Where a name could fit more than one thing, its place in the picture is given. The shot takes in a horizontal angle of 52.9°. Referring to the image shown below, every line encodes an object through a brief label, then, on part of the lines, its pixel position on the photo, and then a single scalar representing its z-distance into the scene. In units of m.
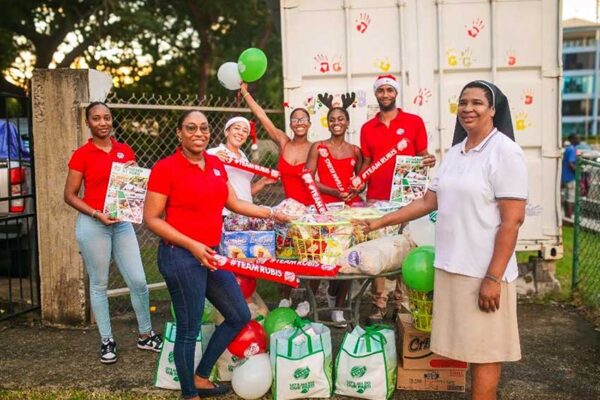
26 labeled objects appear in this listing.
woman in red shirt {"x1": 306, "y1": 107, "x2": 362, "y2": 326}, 4.90
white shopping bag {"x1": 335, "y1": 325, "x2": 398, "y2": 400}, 3.81
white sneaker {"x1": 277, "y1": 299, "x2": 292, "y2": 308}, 5.26
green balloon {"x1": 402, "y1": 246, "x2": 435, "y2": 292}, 3.59
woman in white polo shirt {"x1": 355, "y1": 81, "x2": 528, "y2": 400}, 3.01
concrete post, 5.34
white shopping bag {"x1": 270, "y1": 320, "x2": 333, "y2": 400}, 3.79
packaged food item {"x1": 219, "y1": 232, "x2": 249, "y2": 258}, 4.18
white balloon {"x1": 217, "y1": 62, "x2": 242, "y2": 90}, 5.52
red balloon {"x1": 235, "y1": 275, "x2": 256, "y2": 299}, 4.32
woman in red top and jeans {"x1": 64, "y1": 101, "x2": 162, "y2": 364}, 4.42
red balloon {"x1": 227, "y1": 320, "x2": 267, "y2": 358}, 4.01
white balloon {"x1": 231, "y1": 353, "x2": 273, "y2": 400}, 3.83
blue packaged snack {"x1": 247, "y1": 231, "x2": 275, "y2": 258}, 4.18
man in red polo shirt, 4.95
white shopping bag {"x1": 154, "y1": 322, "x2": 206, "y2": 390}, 4.02
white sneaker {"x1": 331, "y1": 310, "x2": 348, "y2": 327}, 5.15
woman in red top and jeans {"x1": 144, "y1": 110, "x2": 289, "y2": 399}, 3.34
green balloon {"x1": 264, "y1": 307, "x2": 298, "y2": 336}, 4.15
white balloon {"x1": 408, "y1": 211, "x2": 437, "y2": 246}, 4.62
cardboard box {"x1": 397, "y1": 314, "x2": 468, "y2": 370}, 3.93
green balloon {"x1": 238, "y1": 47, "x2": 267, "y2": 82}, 5.41
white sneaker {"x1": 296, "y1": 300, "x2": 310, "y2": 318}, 5.27
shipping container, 5.72
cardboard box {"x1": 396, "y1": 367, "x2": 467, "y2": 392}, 3.93
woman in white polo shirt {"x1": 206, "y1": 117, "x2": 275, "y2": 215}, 4.86
